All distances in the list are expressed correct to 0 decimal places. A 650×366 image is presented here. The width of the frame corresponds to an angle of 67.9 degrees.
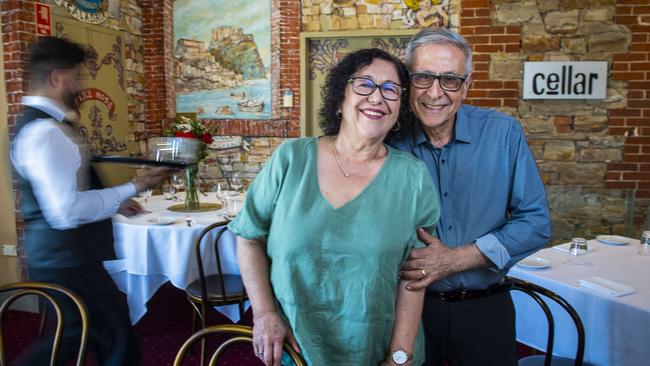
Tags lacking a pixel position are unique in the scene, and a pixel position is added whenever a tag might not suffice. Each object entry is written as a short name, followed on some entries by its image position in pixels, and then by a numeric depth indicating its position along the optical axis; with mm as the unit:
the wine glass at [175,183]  4195
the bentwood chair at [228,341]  1272
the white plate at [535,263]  2350
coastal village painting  5473
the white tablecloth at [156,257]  3096
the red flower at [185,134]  3332
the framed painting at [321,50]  5234
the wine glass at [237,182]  4047
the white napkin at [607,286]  2016
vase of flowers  3531
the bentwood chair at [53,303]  1496
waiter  2016
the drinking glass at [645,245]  2639
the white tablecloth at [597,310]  1918
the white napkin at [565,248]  2680
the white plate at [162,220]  3178
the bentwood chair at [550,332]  1827
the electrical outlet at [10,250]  3887
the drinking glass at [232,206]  3469
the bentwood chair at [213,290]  2900
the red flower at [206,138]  3574
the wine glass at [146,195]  4154
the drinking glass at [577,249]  2594
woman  1286
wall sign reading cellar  3979
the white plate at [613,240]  2812
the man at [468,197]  1527
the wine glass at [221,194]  3907
